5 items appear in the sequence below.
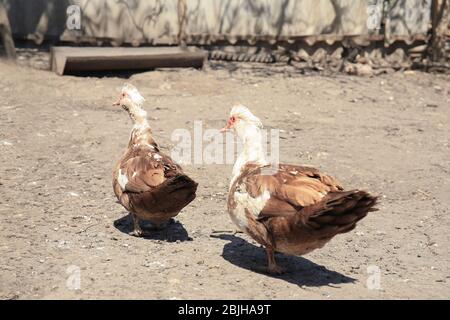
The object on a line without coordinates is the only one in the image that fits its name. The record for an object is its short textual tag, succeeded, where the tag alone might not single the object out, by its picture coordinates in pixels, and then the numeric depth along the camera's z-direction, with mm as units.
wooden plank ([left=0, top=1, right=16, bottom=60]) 10695
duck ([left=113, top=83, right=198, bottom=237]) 5656
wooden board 10648
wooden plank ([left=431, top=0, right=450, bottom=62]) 12645
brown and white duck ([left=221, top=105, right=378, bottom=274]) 4914
